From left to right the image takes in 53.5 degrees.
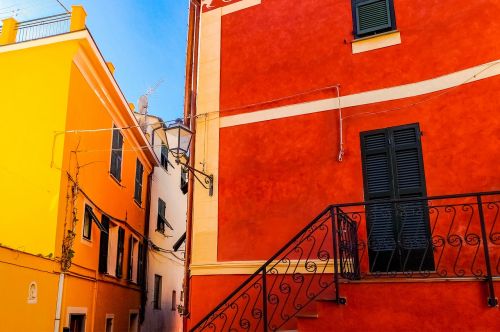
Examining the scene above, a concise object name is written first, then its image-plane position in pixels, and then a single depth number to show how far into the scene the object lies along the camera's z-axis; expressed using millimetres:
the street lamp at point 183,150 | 8758
